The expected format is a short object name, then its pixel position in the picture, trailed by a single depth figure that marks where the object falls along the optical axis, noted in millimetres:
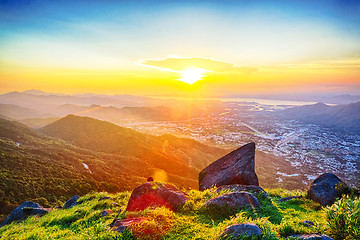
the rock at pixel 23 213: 16000
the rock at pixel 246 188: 10109
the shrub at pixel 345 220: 5436
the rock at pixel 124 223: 6117
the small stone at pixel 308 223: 6783
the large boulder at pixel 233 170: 13459
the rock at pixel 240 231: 5145
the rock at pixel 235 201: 8019
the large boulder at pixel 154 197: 8393
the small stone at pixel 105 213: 8862
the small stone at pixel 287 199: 12322
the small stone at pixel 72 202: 16516
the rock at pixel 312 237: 5042
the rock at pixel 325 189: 10930
